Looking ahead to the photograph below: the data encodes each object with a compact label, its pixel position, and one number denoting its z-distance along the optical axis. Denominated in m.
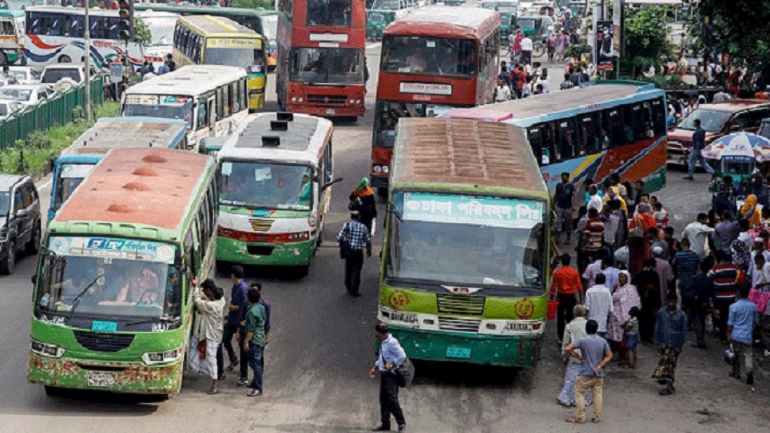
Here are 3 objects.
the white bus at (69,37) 62.78
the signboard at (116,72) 51.19
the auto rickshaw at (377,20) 80.06
